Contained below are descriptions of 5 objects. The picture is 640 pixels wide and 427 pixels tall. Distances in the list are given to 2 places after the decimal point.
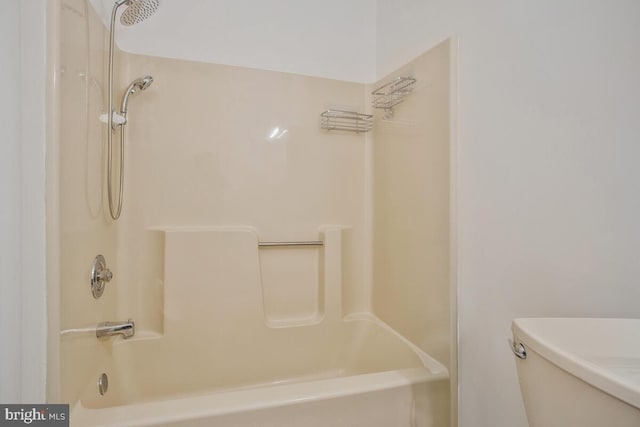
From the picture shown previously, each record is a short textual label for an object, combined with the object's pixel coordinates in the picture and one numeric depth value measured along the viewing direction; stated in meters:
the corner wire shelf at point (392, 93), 1.54
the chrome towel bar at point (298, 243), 1.75
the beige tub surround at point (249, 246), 1.08
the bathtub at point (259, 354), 1.11
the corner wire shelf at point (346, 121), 1.87
